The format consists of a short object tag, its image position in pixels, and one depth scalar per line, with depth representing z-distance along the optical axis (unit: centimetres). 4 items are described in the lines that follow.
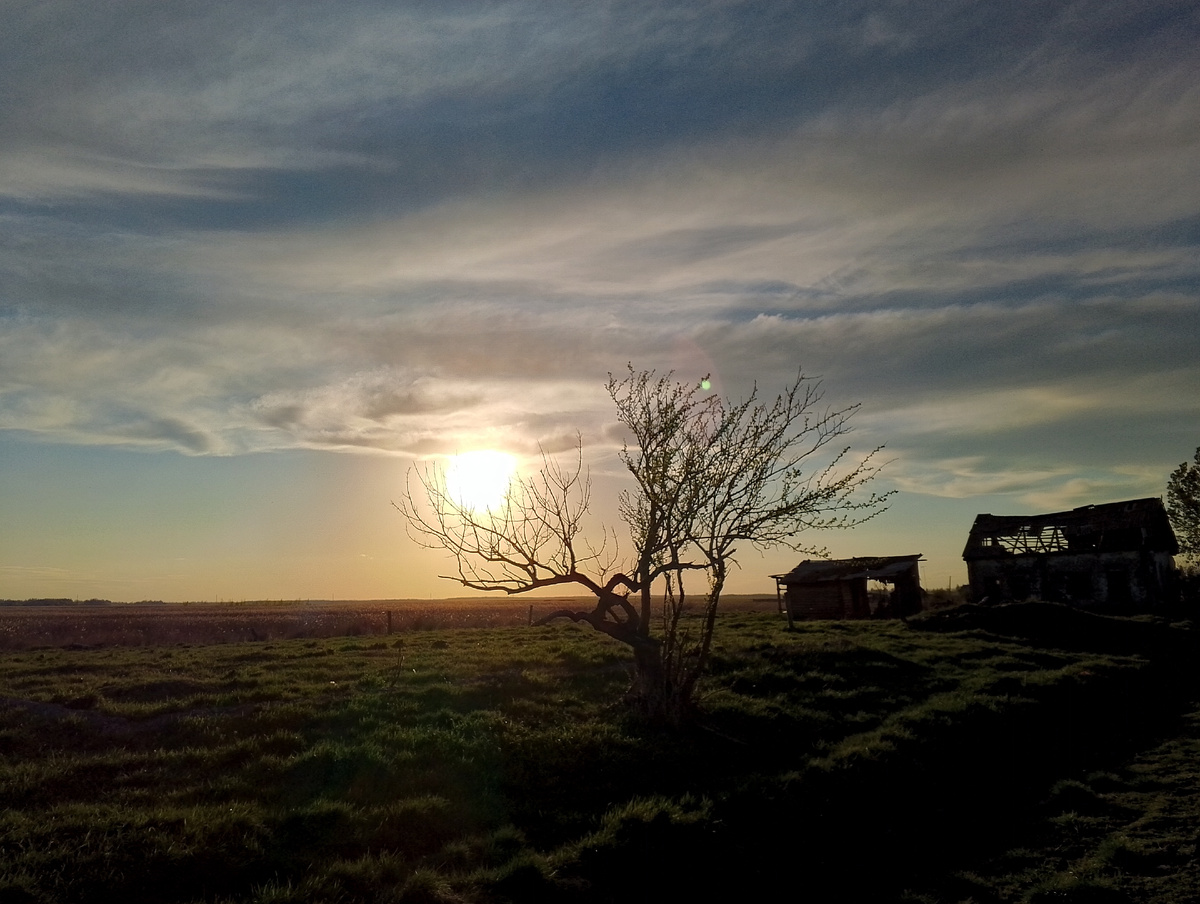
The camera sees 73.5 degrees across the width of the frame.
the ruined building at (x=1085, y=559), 4909
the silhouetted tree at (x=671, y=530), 1559
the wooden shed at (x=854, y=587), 5231
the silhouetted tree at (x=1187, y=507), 6456
